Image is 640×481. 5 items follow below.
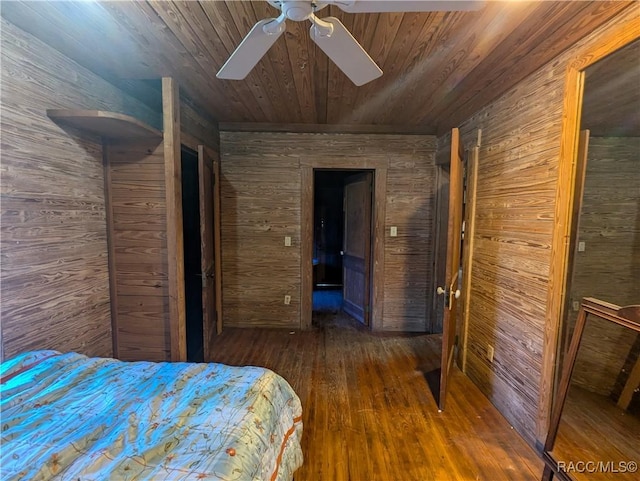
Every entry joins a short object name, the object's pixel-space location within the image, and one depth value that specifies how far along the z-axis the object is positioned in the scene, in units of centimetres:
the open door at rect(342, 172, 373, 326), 386
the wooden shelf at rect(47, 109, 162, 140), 169
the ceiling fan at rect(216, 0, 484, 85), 102
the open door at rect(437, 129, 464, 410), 216
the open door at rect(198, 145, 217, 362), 270
